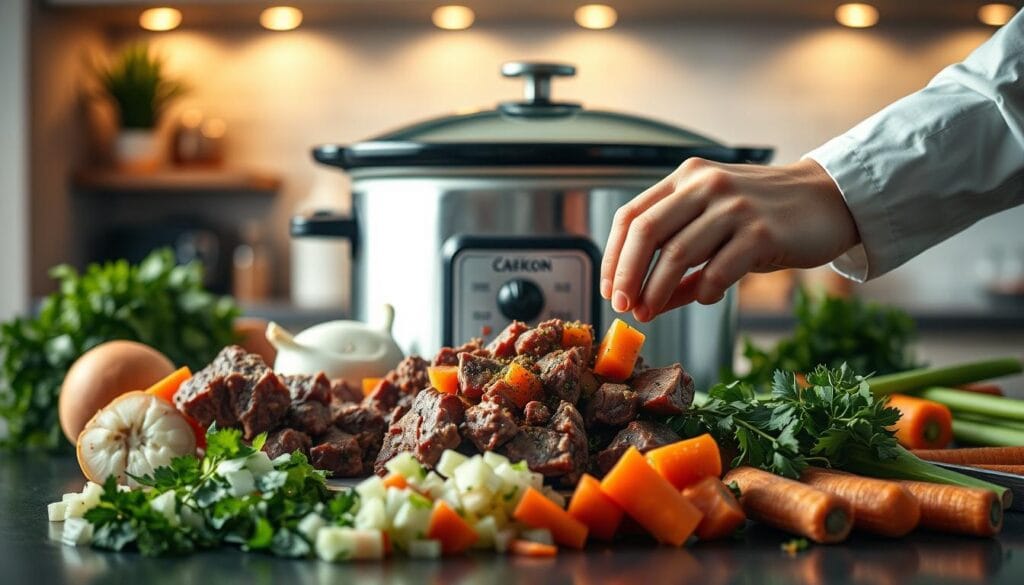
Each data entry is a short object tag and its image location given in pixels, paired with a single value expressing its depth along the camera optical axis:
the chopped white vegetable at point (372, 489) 0.95
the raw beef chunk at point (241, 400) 1.17
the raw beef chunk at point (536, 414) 1.07
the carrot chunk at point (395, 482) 0.97
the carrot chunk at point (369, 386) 1.37
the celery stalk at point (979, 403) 1.45
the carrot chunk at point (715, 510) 0.98
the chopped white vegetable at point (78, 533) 0.97
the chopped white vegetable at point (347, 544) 0.91
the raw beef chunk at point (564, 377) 1.10
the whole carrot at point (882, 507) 0.99
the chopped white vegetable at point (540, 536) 0.95
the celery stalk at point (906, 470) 1.08
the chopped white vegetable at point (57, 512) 1.06
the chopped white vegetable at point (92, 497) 1.02
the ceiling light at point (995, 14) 3.91
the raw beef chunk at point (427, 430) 1.06
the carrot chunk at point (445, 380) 1.15
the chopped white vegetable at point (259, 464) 1.01
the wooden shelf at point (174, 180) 4.07
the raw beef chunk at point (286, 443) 1.15
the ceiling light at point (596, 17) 4.05
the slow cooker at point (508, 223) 1.63
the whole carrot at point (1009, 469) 1.16
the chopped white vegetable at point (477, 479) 0.95
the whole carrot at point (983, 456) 1.27
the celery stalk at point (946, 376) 1.57
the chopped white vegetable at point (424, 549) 0.92
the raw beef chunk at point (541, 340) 1.16
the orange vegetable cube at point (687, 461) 1.02
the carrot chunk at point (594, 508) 0.96
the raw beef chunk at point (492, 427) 1.05
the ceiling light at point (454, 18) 4.09
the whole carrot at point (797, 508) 0.96
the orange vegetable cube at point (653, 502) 0.95
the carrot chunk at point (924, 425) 1.46
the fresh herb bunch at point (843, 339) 2.00
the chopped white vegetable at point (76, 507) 1.03
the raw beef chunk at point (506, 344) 1.18
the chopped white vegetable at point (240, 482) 0.98
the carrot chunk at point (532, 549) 0.93
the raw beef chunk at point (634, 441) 1.06
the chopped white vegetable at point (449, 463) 1.00
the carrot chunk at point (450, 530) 0.93
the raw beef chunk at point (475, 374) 1.11
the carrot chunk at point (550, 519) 0.95
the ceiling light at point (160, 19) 4.19
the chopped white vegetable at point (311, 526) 0.93
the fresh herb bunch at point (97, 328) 1.63
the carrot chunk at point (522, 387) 1.09
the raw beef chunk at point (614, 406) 1.10
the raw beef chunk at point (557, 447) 1.04
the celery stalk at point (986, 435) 1.41
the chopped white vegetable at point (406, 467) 0.99
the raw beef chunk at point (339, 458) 1.15
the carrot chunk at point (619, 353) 1.13
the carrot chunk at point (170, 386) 1.30
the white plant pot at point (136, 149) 4.13
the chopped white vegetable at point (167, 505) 0.96
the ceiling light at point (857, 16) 4.00
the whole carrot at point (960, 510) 0.99
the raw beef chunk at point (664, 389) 1.10
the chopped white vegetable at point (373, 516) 0.92
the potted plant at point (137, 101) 4.14
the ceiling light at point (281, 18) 4.16
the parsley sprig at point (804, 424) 1.11
